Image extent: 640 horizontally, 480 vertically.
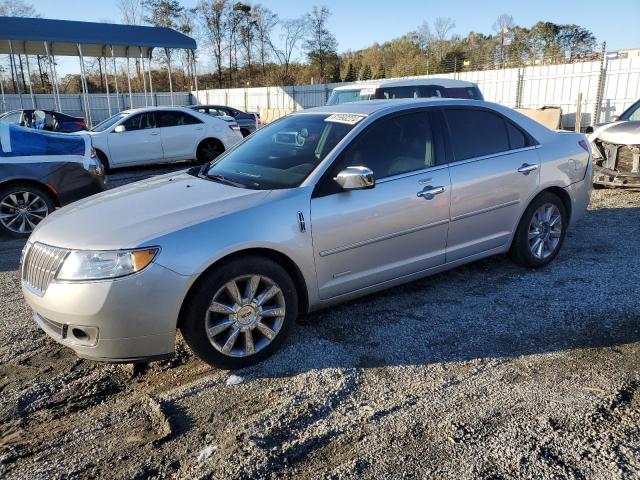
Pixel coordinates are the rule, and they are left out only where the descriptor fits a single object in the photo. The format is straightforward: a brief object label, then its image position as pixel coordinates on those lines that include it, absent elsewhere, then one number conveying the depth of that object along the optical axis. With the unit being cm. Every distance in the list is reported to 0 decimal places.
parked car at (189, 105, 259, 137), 1891
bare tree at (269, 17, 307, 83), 5635
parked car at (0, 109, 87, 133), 1554
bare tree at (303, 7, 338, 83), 5591
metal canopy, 1989
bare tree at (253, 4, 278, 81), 5641
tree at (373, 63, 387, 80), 4779
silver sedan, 308
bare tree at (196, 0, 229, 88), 5462
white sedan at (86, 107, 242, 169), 1244
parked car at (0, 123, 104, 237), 693
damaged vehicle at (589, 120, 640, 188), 820
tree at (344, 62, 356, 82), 5161
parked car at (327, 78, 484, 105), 1004
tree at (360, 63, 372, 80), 4976
